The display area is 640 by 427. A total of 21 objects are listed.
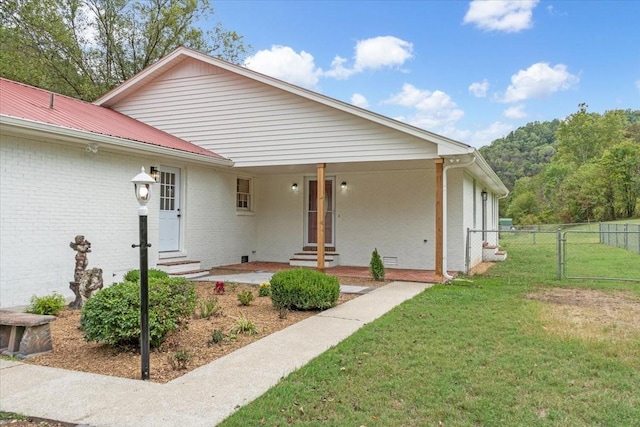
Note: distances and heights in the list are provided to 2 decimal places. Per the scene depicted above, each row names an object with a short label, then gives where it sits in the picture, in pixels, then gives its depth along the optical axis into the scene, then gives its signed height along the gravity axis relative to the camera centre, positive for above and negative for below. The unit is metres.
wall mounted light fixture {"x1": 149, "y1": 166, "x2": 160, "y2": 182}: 9.35 +1.09
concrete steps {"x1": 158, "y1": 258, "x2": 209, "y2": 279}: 9.73 -1.06
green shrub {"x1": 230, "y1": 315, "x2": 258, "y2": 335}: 5.28 -1.31
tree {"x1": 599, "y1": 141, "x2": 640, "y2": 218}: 36.81 +3.86
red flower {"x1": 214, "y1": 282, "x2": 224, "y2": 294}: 7.88 -1.20
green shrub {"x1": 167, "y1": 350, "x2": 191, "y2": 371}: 4.02 -1.31
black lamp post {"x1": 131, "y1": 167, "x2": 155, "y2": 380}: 3.79 -0.47
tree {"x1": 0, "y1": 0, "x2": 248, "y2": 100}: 15.81 +7.66
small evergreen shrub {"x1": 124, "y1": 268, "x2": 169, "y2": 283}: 6.45 -0.80
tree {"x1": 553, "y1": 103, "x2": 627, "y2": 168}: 51.97 +10.72
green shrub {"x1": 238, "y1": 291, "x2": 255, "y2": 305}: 6.81 -1.20
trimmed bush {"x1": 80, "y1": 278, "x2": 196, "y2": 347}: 4.30 -0.93
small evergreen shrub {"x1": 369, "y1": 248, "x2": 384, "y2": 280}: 9.44 -1.00
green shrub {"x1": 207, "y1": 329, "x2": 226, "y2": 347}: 4.82 -1.31
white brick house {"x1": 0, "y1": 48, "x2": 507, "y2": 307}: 7.17 +1.08
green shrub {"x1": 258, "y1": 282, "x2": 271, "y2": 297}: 7.65 -1.21
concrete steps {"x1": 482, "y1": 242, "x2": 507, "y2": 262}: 14.42 -1.09
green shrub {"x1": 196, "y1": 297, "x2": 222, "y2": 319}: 6.03 -1.23
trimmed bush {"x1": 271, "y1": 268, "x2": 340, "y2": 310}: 6.43 -1.03
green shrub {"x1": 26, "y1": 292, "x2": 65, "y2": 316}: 5.94 -1.17
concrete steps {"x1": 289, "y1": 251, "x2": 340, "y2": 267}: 11.70 -1.02
